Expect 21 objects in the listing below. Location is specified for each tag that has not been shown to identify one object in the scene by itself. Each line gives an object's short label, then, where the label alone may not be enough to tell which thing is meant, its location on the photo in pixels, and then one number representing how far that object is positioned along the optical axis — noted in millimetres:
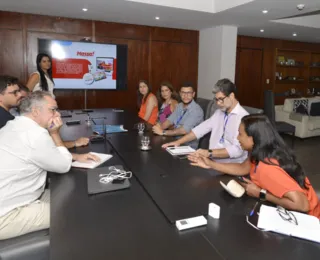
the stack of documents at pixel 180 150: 2069
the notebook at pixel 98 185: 1367
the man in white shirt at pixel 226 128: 2201
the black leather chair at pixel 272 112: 5242
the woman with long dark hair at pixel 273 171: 1237
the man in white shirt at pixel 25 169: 1401
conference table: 927
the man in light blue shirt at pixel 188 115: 2918
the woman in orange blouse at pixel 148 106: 3885
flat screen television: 5430
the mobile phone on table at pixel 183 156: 1939
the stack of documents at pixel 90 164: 1736
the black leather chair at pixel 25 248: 1240
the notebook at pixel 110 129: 2777
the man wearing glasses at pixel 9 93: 2346
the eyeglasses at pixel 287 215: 1101
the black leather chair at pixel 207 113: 3344
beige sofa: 5629
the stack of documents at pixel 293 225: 1022
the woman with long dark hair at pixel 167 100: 3693
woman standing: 4027
